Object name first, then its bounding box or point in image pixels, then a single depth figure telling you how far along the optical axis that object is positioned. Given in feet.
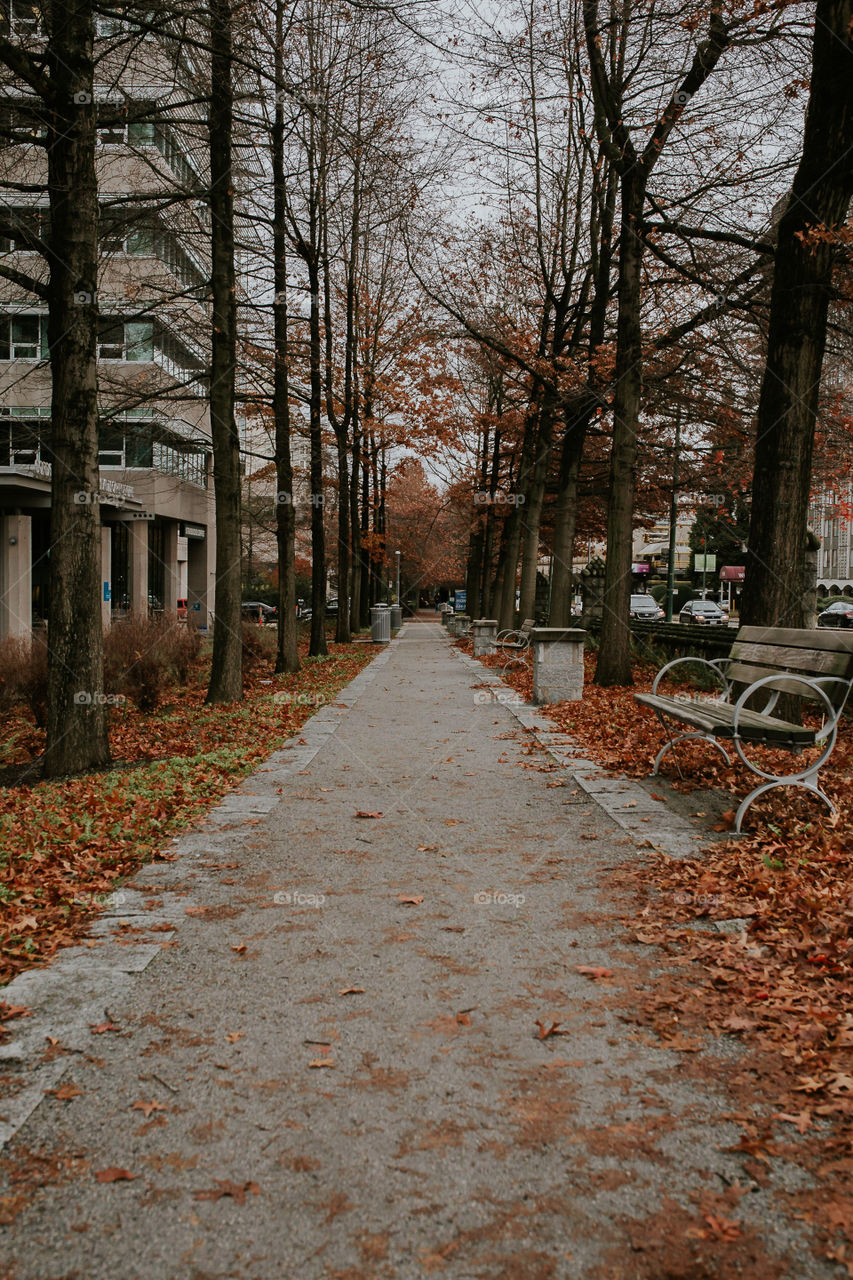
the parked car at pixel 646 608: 174.29
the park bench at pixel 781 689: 19.57
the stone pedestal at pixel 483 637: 82.63
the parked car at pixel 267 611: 177.68
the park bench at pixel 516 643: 65.98
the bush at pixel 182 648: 53.19
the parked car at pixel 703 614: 166.61
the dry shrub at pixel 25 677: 40.65
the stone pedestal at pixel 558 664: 43.09
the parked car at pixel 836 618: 160.35
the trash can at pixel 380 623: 104.71
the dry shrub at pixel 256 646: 62.44
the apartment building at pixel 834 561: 251.60
